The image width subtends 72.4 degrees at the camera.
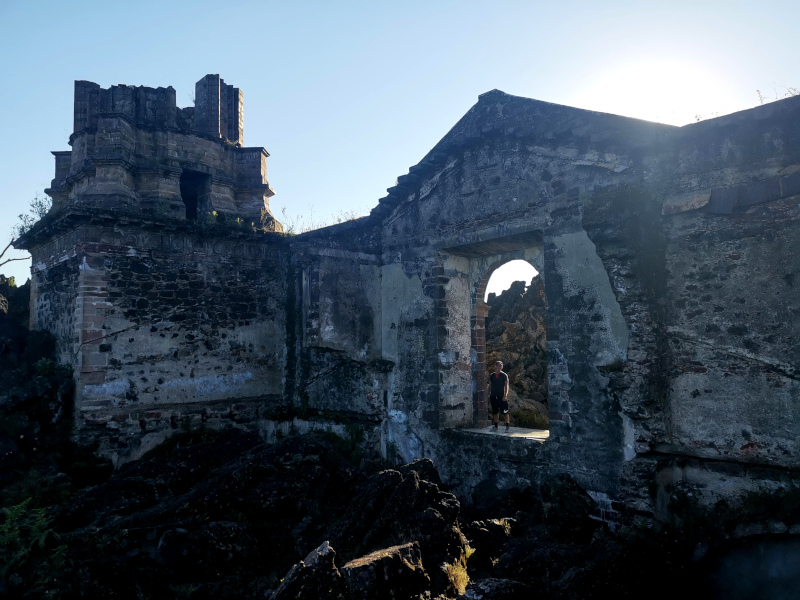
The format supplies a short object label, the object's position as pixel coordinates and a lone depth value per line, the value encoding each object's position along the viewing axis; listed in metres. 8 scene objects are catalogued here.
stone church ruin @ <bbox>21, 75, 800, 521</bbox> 5.89
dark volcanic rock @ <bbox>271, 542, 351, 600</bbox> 4.43
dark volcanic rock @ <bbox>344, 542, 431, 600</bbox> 4.58
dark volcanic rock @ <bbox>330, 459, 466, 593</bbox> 5.66
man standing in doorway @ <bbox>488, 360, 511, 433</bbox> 9.47
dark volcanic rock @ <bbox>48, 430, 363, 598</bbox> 5.87
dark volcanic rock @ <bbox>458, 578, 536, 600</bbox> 4.68
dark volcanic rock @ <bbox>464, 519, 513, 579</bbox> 6.04
